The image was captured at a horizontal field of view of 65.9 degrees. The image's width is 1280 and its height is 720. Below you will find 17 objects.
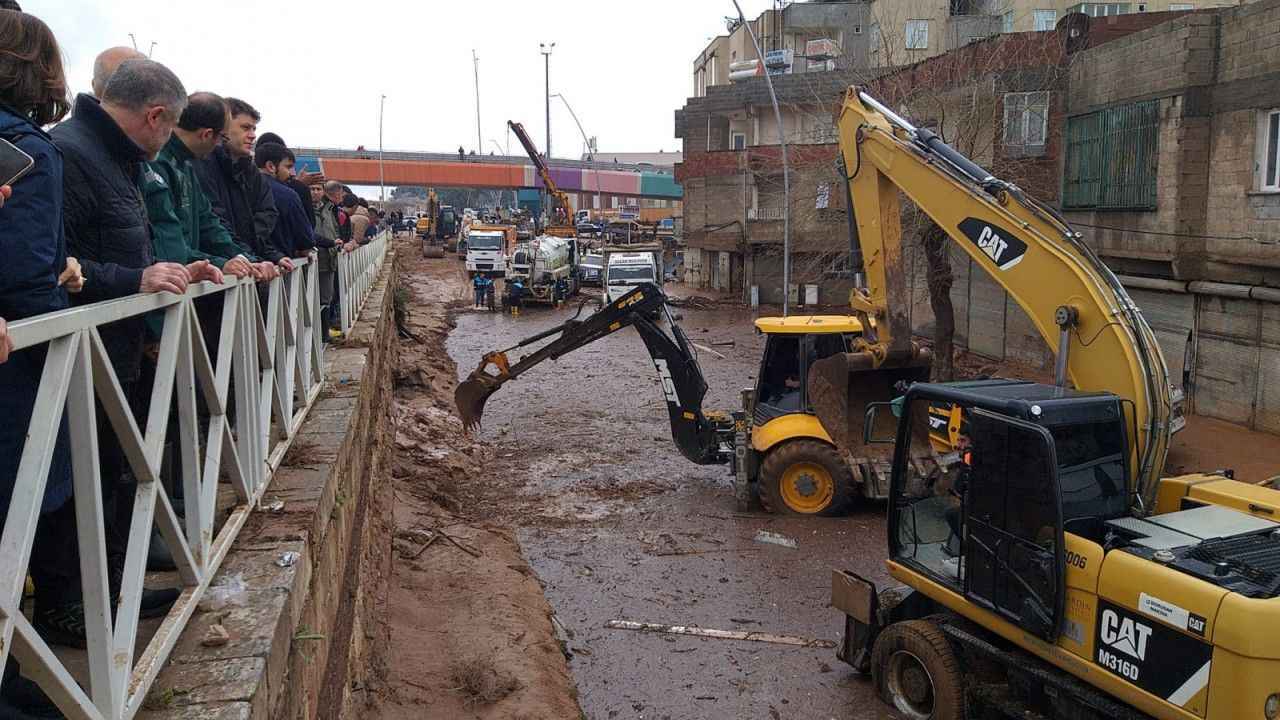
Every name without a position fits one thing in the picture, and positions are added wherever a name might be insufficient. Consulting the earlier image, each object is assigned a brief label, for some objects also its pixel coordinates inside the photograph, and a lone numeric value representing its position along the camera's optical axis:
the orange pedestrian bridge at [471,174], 64.81
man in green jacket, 4.01
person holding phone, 2.46
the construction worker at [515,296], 34.22
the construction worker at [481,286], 34.53
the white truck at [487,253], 39.81
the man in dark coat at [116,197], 3.15
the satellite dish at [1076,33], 18.66
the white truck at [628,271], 32.81
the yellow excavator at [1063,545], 4.64
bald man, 3.89
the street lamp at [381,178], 58.79
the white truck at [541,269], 34.94
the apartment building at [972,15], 33.34
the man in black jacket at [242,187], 5.87
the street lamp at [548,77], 63.81
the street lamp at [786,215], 22.00
